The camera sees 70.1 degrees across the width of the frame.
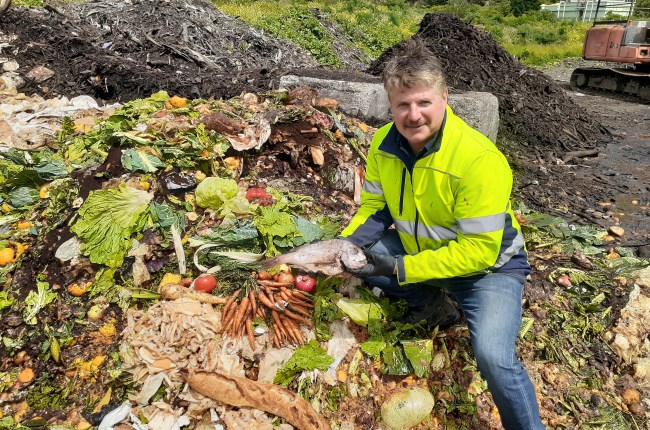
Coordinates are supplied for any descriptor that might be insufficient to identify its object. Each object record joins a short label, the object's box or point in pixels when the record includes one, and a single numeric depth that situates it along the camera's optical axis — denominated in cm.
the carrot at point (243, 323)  334
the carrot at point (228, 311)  335
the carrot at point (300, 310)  349
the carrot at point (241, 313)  334
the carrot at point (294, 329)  338
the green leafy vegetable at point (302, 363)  316
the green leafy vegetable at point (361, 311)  340
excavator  1300
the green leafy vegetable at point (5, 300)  360
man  257
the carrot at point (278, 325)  337
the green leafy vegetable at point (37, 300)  351
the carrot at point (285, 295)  351
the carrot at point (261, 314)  346
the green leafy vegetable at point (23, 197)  434
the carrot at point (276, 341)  333
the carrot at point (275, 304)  346
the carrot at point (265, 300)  344
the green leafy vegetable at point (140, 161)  430
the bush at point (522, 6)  4022
